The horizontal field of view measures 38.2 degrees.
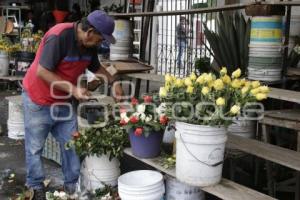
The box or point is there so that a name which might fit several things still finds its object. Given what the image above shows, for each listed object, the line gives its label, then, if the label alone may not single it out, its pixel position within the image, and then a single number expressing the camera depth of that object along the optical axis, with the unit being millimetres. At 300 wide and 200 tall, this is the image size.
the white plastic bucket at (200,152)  3188
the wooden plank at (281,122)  3904
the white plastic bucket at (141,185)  3570
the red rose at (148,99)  3986
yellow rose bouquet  3164
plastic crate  5582
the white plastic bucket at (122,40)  5680
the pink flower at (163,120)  3758
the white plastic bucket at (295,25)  6371
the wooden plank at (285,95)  3601
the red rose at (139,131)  3750
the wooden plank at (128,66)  5083
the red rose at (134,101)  4052
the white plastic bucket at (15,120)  6655
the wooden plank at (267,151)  3568
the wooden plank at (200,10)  3910
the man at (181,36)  9734
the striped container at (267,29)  4102
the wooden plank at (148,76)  4935
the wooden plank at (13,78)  8977
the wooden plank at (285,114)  4009
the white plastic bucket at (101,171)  4277
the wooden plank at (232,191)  3223
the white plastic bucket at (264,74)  4270
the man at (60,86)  3951
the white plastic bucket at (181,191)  3703
